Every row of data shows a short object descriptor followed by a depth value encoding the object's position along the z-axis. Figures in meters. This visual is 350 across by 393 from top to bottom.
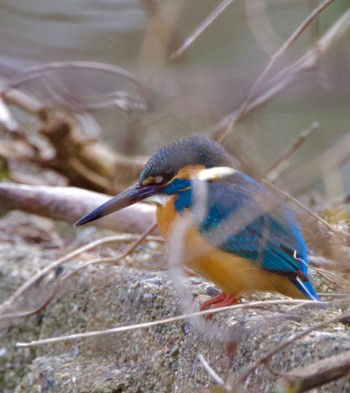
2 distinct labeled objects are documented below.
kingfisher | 5.06
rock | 4.11
